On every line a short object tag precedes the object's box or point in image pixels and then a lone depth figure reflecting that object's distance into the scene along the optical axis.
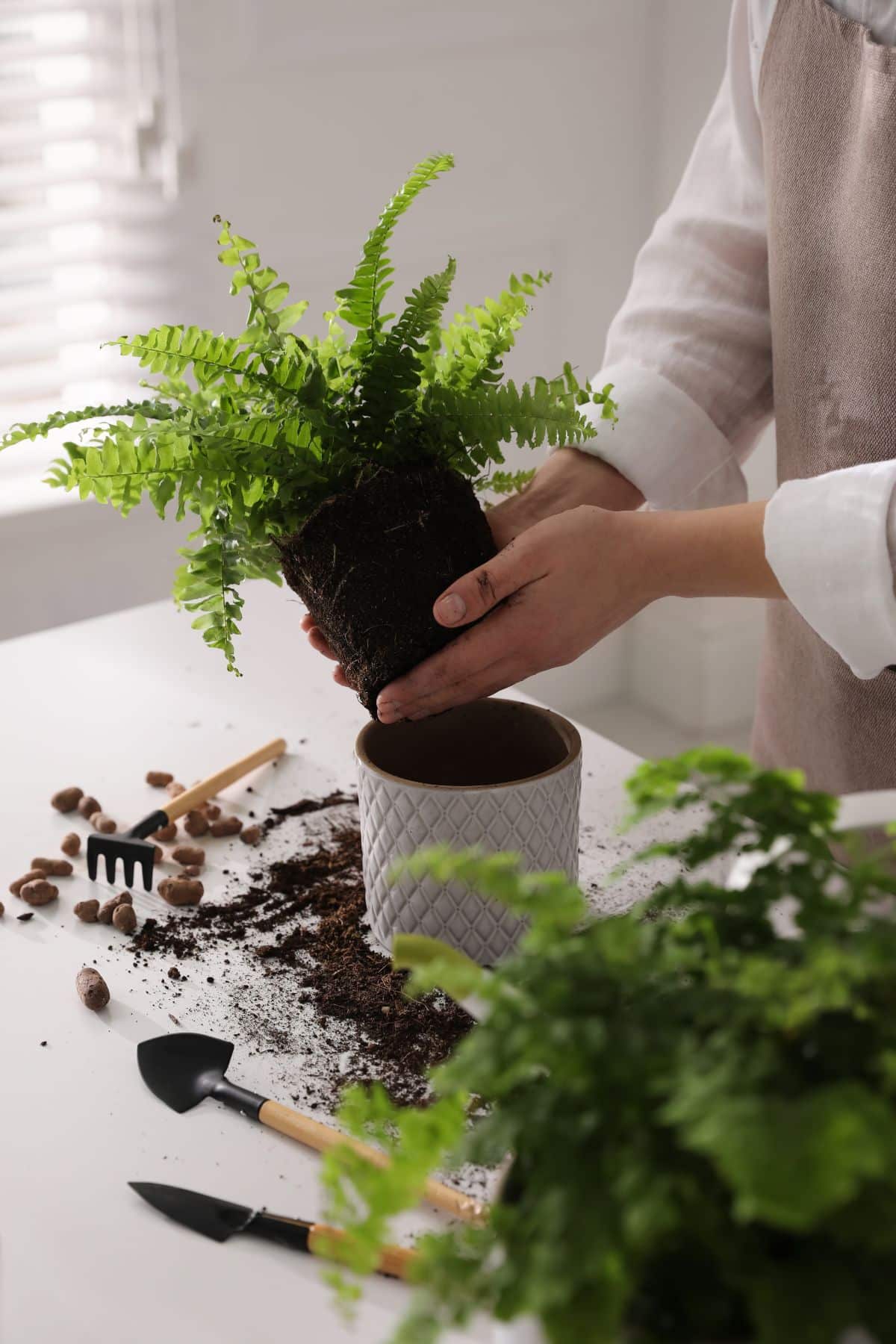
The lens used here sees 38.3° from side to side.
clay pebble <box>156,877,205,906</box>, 0.98
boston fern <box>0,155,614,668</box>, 0.85
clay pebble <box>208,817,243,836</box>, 1.08
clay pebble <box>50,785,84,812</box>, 1.12
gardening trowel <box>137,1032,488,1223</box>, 0.73
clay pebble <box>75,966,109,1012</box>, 0.86
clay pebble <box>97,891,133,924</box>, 0.96
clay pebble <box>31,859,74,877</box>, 1.02
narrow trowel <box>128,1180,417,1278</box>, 0.65
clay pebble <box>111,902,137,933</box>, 0.95
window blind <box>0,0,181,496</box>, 2.12
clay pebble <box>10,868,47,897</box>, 1.00
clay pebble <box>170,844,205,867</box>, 1.03
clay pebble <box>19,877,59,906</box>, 0.98
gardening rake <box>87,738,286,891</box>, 1.00
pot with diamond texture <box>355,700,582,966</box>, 0.85
